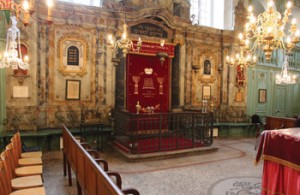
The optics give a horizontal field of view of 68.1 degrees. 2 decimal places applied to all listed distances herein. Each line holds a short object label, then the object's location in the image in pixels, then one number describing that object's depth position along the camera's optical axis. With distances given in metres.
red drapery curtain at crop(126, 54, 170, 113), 7.90
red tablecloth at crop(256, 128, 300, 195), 3.05
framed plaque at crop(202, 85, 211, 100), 9.19
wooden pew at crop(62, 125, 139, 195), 2.02
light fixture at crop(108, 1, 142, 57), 4.94
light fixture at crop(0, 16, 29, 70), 3.50
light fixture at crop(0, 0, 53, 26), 2.75
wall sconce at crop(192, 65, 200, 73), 8.86
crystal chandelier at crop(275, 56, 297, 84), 7.16
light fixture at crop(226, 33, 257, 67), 5.59
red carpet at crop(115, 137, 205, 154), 6.16
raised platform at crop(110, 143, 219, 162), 5.75
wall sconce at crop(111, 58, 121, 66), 7.41
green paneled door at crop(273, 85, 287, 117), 10.68
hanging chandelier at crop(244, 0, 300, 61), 4.12
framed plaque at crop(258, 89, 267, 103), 10.11
